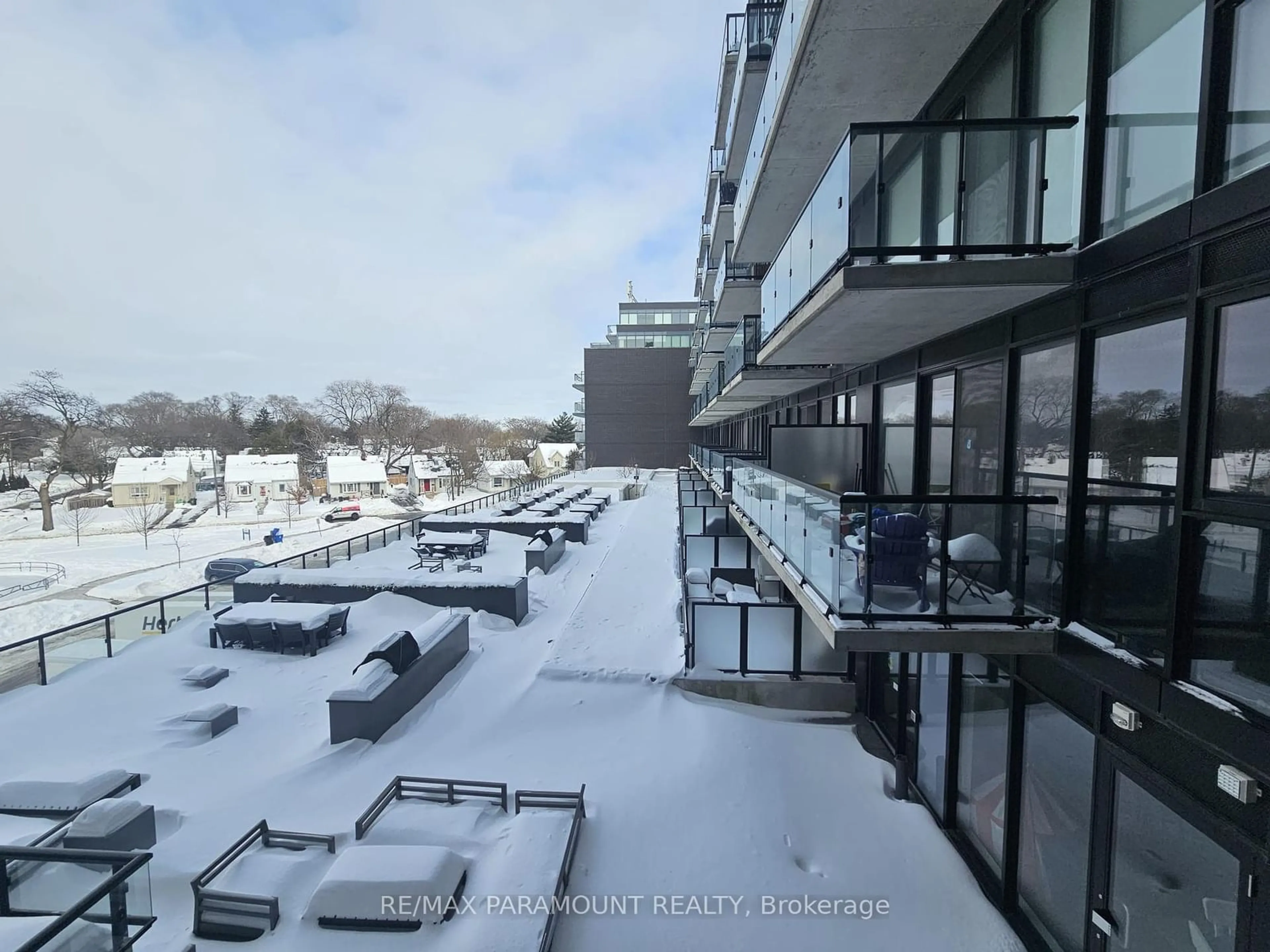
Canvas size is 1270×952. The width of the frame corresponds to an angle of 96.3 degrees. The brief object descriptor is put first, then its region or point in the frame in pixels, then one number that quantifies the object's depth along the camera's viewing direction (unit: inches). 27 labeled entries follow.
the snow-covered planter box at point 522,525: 908.6
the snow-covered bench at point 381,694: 332.8
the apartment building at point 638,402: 2155.5
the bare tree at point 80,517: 1720.0
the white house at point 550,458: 3105.3
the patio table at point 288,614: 479.2
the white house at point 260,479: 2454.5
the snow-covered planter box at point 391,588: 557.9
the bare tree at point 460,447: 2849.4
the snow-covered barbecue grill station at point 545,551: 731.4
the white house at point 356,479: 2539.4
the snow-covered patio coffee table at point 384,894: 197.3
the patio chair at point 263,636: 484.4
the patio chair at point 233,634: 488.4
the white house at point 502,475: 2775.6
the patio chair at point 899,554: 178.9
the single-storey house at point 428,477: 2819.9
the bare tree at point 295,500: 2105.4
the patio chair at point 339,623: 503.2
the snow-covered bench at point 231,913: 197.3
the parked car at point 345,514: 1953.7
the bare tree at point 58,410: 2053.4
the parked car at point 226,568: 1056.8
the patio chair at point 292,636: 476.4
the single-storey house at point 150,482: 2219.5
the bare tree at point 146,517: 1683.1
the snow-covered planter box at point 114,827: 224.4
